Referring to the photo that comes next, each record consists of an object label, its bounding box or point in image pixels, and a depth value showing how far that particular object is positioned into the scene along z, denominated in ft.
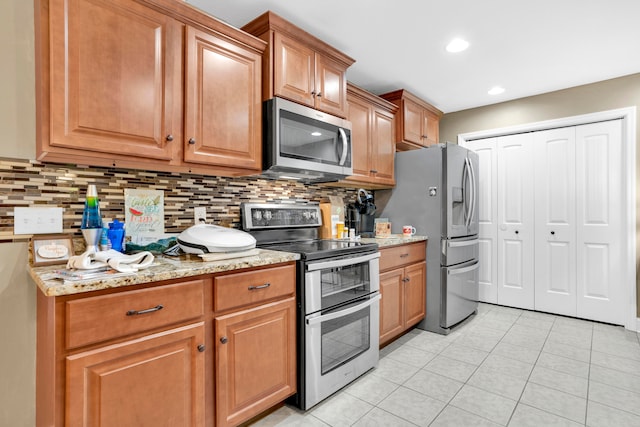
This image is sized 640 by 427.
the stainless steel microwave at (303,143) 6.58
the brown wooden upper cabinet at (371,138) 9.32
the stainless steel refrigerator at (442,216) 9.78
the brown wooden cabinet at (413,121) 10.87
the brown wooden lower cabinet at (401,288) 8.45
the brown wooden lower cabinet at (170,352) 3.54
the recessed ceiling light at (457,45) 7.96
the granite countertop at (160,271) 3.48
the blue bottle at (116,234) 5.24
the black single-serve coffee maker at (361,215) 10.39
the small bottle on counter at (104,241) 4.93
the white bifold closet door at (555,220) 10.48
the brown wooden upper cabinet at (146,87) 4.26
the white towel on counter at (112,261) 3.98
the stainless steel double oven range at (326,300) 5.93
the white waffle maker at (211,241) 5.08
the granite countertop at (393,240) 8.42
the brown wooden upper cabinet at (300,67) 6.65
